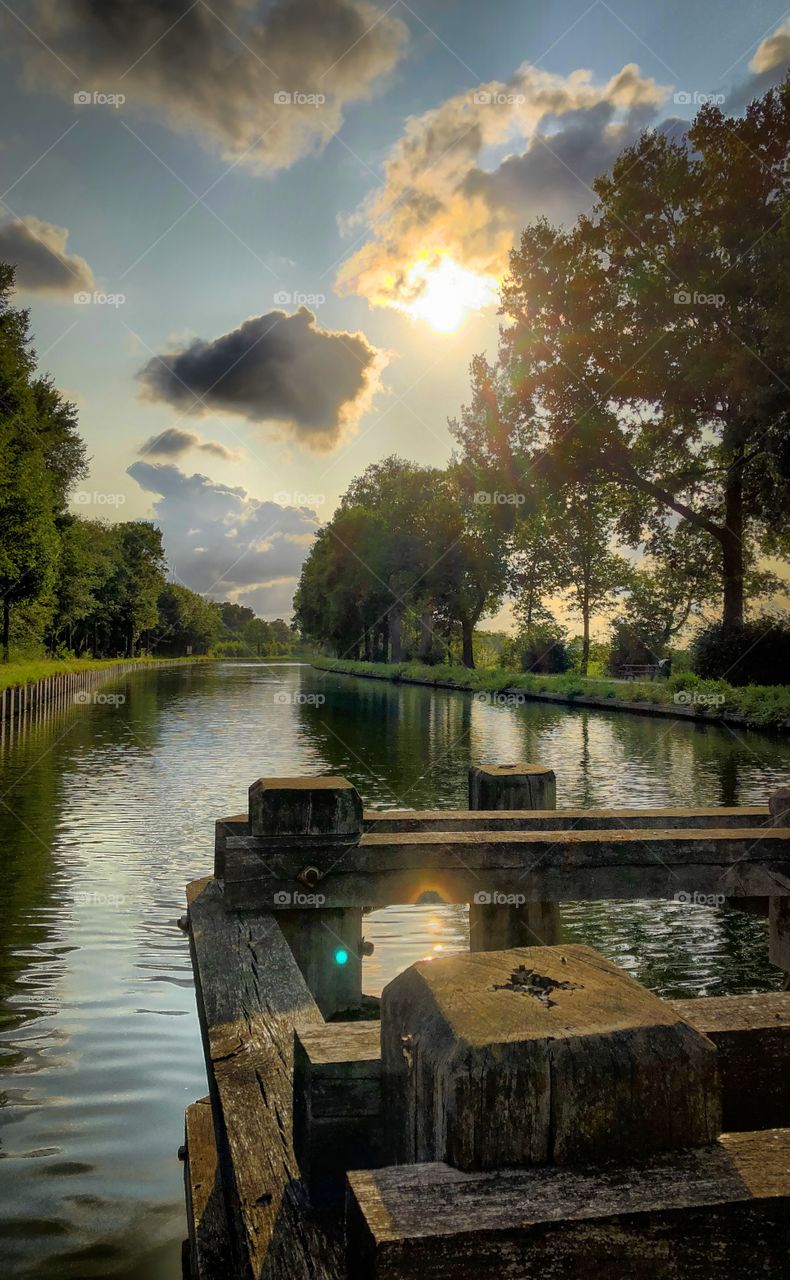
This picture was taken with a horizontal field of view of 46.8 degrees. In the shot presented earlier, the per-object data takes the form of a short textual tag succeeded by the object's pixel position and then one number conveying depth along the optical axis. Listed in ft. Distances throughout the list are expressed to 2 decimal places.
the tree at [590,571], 168.86
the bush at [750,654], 101.35
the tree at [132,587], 271.08
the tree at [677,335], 90.89
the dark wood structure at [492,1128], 4.14
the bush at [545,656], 186.80
